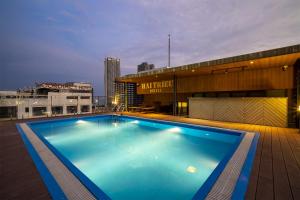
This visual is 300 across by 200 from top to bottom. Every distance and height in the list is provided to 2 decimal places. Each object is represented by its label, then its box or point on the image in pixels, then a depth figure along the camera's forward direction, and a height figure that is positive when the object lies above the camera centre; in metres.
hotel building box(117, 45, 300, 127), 6.00 +0.86
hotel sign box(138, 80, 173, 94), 11.47 +1.16
